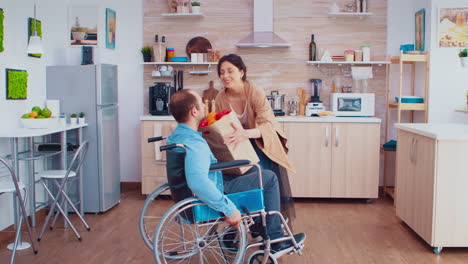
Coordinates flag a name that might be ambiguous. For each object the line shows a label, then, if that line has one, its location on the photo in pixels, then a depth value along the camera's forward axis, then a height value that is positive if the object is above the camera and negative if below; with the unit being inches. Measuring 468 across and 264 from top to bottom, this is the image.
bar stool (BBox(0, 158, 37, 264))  126.4 -24.3
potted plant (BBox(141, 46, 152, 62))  217.5 +17.7
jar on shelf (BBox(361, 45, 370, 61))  211.2 +17.8
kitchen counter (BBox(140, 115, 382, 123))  198.4 -9.4
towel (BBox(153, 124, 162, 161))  204.1 -15.8
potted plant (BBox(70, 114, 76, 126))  172.1 -8.5
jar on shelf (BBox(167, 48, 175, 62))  218.7 +17.5
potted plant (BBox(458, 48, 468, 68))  156.9 +11.8
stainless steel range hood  209.5 +27.7
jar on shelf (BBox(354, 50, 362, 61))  212.5 +16.7
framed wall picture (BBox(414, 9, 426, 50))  199.6 +26.1
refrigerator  178.1 -4.7
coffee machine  208.7 -1.4
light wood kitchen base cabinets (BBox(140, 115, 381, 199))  199.0 -23.5
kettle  213.5 -2.6
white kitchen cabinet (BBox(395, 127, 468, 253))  133.3 -25.3
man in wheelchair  97.3 -17.4
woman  124.9 -4.6
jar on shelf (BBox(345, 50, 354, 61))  211.0 +16.1
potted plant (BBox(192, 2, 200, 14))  214.8 +36.5
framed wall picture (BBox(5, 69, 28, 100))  156.1 +3.1
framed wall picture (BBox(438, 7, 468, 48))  190.9 +25.5
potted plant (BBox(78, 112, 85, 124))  175.5 -8.2
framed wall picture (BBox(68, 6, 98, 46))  203.2 +28.0
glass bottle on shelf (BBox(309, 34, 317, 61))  213.8 +18.8
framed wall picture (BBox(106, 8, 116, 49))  213.3 +28.0
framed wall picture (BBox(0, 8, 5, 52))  151.6 +19.7
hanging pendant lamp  154.0 +14.8
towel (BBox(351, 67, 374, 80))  212.2 +9.6
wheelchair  99.3 -23.8
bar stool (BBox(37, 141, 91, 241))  152.3 -25.1
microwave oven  206.5 -3.6
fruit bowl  155.5 -8.7
